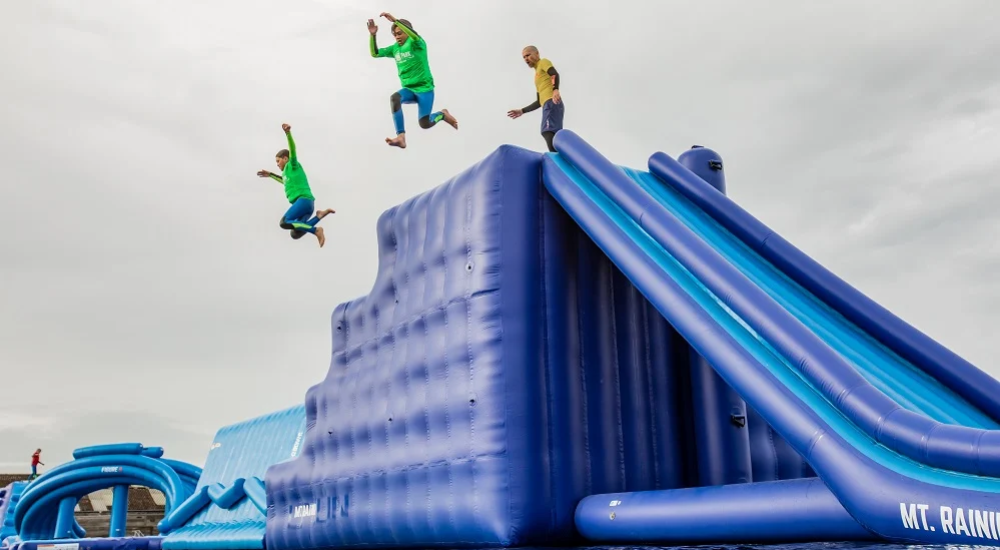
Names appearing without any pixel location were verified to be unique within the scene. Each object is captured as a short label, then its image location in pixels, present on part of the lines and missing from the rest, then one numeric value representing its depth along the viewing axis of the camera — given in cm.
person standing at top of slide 659
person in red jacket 2208
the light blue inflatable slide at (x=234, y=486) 984
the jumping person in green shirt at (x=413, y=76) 770
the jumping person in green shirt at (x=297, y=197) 908
